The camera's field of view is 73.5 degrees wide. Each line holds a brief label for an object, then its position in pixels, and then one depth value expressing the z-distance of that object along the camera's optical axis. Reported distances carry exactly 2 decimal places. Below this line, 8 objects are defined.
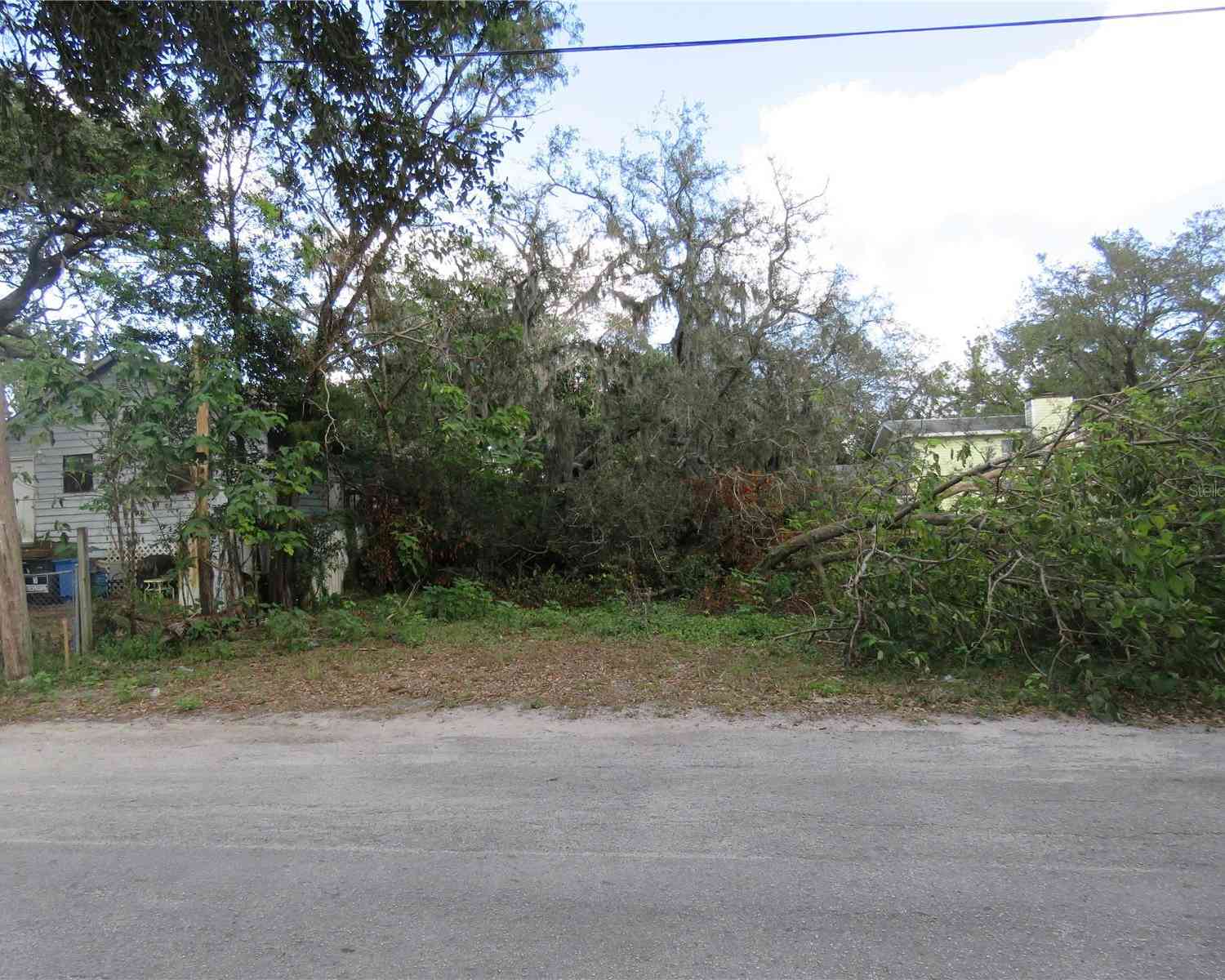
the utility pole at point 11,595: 8.61
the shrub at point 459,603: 12.68
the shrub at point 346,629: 10.68
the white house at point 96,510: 9.72
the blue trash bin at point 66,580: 16.02
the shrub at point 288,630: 10.09
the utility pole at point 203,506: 9.69
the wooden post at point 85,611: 9.41
